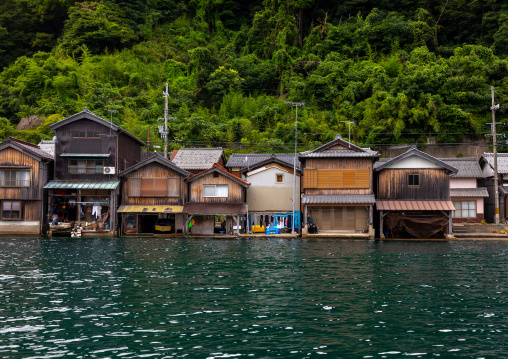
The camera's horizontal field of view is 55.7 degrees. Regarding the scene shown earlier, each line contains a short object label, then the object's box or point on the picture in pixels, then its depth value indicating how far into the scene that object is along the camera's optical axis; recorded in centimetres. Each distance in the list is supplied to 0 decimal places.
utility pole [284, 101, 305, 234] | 4716
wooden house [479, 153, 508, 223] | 5245
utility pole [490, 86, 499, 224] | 4900
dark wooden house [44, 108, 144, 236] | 4800
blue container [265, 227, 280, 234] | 4816
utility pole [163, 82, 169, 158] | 5174
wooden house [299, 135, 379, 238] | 4630
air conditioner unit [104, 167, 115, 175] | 4793
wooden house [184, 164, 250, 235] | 4756
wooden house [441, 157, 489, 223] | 5280
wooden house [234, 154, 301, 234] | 4947
